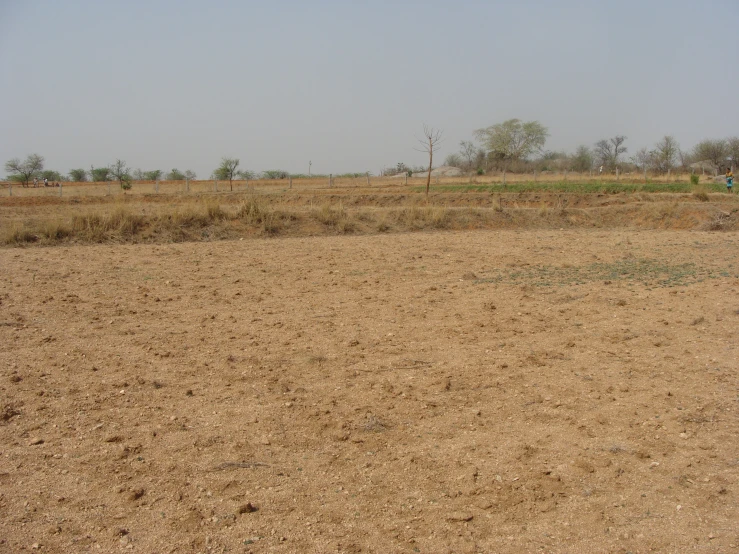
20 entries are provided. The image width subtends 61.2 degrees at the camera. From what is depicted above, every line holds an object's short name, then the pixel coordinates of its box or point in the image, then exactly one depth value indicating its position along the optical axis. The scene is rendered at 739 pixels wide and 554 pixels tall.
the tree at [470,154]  69.96
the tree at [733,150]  51.62
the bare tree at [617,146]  72.25
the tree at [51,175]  57.21
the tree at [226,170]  49.69
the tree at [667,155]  54.38
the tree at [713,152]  54.06
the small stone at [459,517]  3.18
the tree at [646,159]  55.97
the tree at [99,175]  60.00
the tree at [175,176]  65.75
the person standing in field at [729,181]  28.18
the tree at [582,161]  64.12
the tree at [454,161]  72.88
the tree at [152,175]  61.53
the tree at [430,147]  25.96
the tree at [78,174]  66.50
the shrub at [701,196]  23.97
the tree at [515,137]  74.50
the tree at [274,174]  64.62
